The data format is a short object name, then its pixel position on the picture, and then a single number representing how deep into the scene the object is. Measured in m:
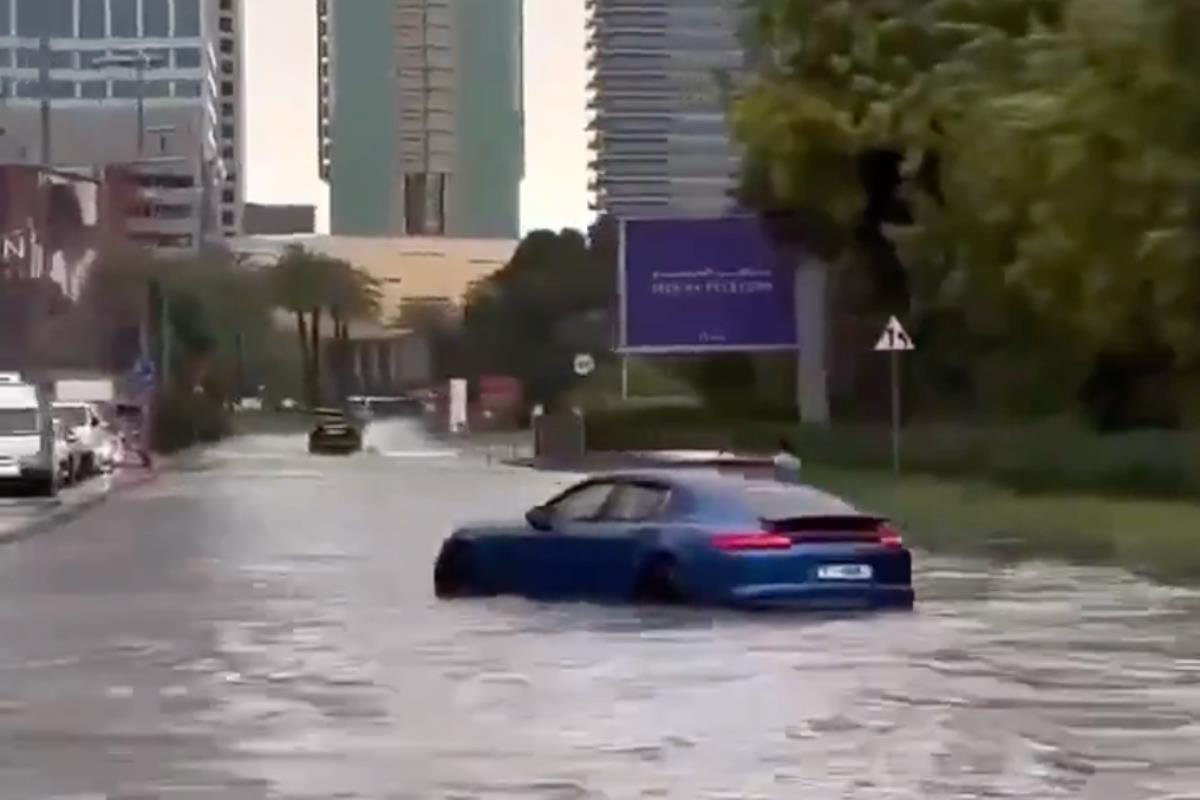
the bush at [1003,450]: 48.25
